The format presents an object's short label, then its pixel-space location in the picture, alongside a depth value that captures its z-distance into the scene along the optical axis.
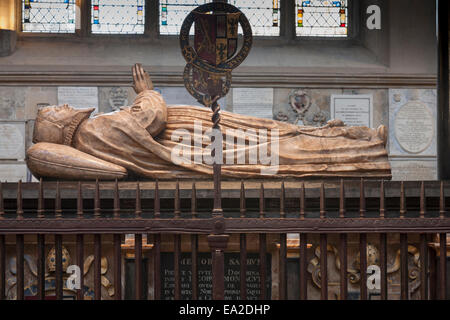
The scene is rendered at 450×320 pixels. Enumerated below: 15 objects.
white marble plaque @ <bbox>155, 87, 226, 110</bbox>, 8.77
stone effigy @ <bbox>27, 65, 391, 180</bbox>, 4.61
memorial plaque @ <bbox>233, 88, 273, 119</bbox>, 8.85
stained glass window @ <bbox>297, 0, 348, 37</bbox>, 9.44
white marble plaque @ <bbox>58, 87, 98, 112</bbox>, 8.73
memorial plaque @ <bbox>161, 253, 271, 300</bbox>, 4.34
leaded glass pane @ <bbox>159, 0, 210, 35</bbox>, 9.30
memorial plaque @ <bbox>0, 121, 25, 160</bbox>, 8.62
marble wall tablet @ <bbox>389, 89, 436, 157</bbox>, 8.83
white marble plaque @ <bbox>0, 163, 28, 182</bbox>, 8.59
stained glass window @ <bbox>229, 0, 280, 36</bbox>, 9.41
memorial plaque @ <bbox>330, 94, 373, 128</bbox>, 8.83
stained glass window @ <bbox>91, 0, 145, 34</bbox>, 9.24
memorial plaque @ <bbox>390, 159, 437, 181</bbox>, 8.80
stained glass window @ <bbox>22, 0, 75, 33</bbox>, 9.19
